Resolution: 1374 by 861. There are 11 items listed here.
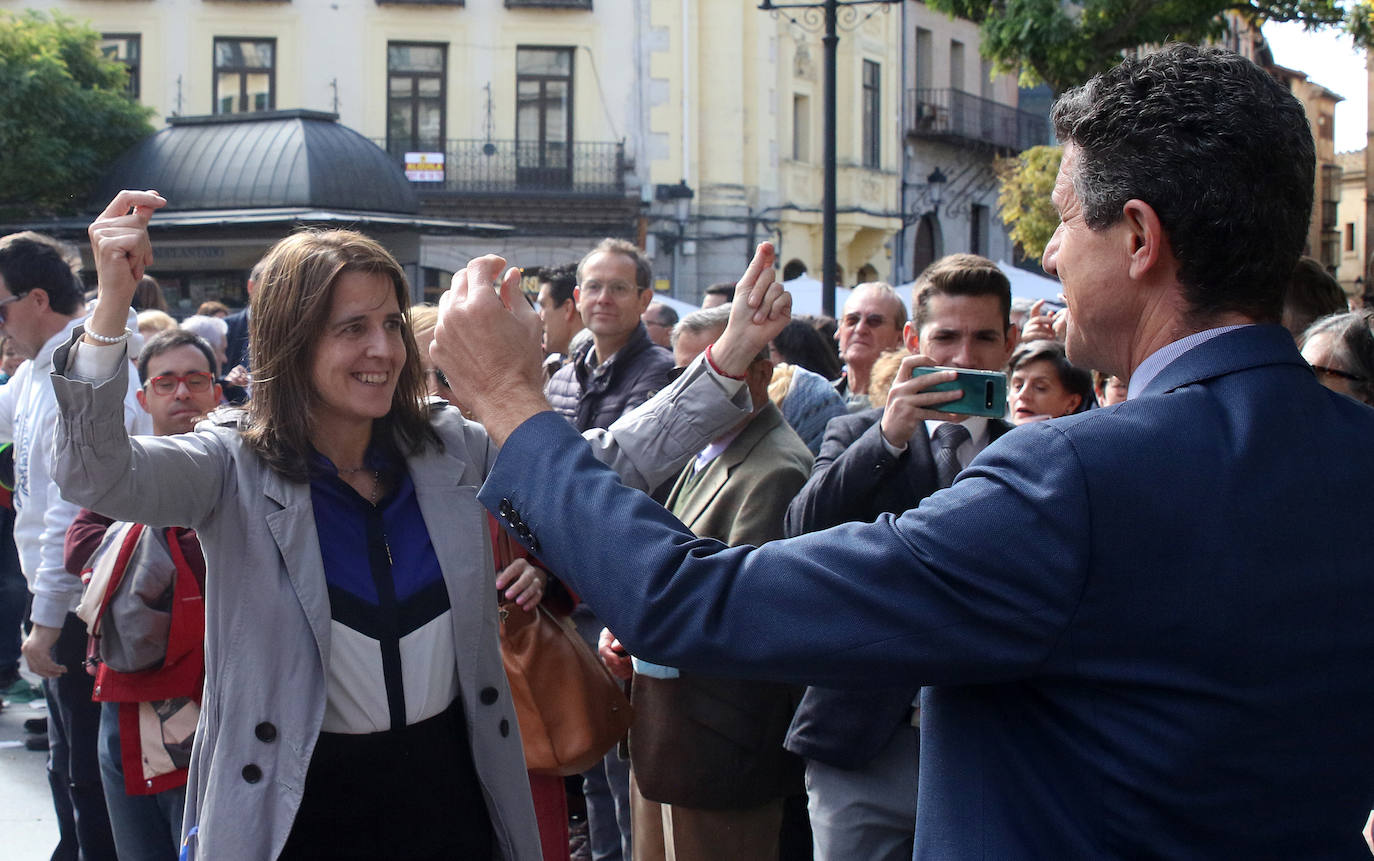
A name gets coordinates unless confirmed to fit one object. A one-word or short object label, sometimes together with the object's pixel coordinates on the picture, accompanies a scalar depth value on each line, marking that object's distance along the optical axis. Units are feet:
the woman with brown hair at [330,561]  8.43
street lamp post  35.99
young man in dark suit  10.84
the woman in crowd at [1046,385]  14.34
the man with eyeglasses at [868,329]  20.77
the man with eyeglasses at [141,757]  12.26
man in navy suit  4.76
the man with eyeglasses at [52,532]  14.42
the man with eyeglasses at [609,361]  17.28
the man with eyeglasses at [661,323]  30.01
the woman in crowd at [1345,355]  12.76
